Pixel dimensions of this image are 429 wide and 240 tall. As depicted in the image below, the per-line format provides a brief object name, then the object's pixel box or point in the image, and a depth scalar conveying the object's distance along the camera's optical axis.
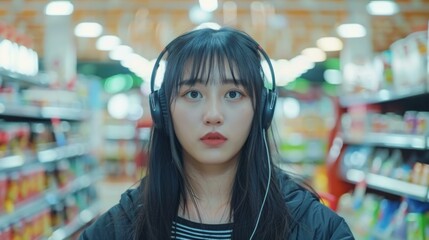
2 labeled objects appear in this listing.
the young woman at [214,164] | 1.36
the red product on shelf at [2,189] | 4.13
